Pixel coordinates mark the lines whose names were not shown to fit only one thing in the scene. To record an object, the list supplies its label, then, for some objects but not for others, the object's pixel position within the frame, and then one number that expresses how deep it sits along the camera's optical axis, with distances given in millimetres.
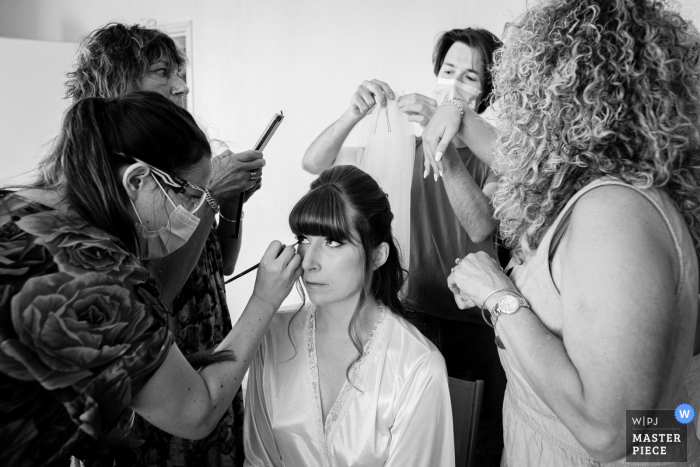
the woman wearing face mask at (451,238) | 1824
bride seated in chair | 1446
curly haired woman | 793
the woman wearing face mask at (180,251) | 1418
